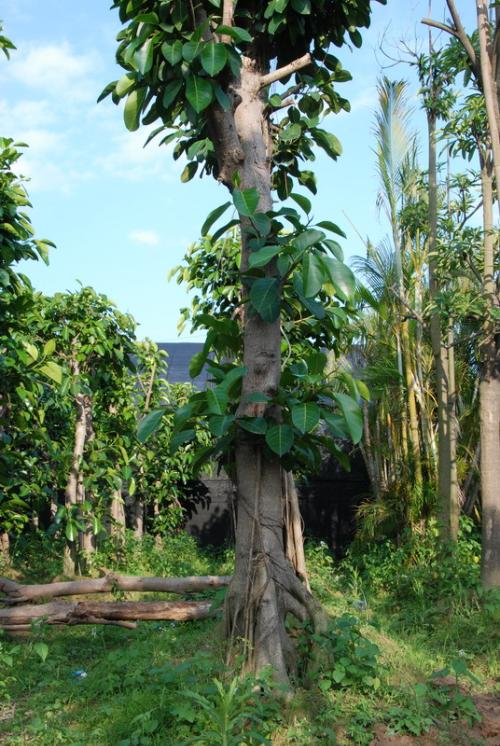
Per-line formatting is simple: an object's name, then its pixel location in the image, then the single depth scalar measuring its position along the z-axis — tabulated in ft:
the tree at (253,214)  11.59
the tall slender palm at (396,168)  27.12
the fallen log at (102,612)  15.49
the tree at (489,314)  19.42
